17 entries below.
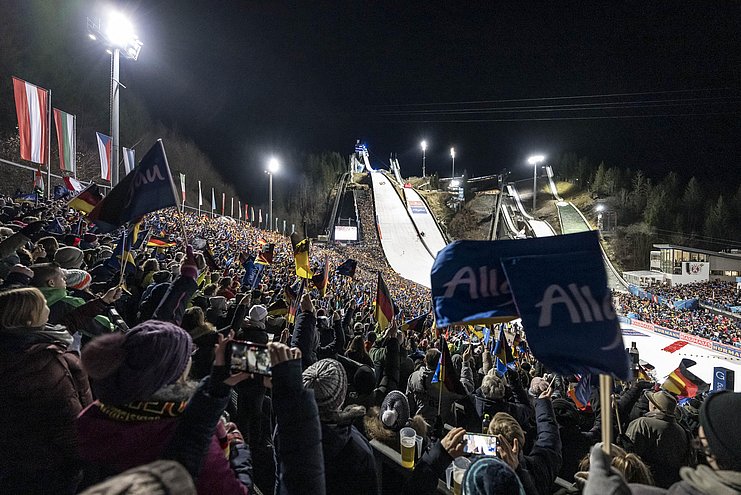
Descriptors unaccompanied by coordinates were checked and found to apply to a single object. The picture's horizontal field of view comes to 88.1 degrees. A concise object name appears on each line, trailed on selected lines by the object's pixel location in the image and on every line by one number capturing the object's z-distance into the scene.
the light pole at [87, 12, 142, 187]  11.70
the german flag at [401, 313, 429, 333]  8.48
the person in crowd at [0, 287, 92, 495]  1.95
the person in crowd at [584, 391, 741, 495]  1.40
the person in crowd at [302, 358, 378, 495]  2.03
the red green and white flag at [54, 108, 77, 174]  17.27
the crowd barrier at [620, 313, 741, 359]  20.57
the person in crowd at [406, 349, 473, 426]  4.14
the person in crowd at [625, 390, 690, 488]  3.18
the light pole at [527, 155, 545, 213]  53.75
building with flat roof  42.56
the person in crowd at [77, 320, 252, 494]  1.54
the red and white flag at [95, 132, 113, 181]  17.61
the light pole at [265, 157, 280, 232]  39.56
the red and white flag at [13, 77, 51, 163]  14.16
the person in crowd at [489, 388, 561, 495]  2.11
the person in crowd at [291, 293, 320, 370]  3.25
